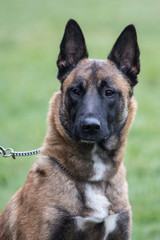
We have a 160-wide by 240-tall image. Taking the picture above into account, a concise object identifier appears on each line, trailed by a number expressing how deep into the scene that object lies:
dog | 6.97
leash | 7.99
